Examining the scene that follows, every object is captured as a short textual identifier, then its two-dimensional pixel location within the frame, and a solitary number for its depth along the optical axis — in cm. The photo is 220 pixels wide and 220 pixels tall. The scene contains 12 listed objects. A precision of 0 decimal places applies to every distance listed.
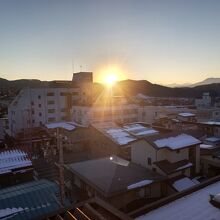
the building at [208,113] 4562
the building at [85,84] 4828
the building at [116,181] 1391
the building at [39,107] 4275
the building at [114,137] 2377
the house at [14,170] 1544
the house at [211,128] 2841
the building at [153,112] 4388
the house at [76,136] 3055
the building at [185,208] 687
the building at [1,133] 3182
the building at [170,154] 1644
